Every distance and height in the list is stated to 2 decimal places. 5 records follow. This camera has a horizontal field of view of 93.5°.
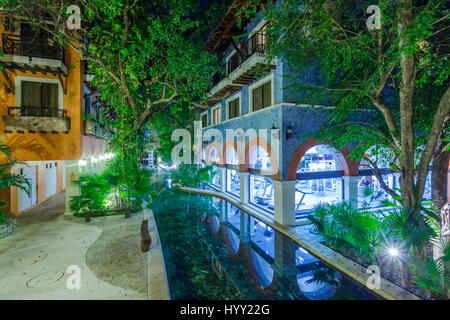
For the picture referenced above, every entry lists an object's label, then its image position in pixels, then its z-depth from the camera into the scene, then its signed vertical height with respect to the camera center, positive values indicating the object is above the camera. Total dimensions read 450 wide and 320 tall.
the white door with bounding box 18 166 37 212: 10.80 -1.90
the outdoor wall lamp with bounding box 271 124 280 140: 9.15 +1.15
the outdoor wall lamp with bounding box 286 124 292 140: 8.74 +1.15
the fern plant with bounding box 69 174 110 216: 8.80 -1.30
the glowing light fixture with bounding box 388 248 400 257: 4.81 -2.13
